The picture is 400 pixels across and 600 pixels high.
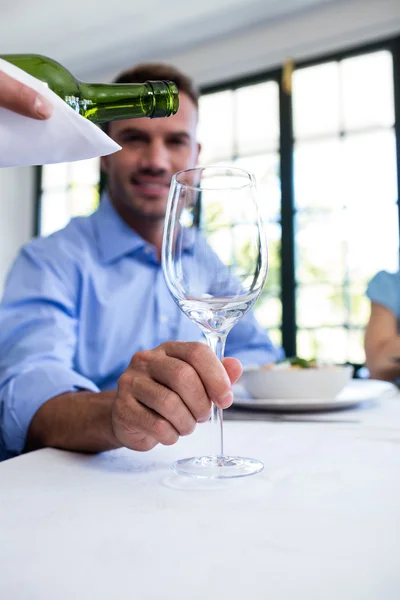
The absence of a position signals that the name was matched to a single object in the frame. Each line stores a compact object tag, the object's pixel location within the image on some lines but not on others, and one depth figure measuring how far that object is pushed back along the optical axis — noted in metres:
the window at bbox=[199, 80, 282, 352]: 3.42
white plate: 0.68
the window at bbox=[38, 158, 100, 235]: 4.35
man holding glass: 0.44
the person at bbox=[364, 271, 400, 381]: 1.42
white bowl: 0.73
